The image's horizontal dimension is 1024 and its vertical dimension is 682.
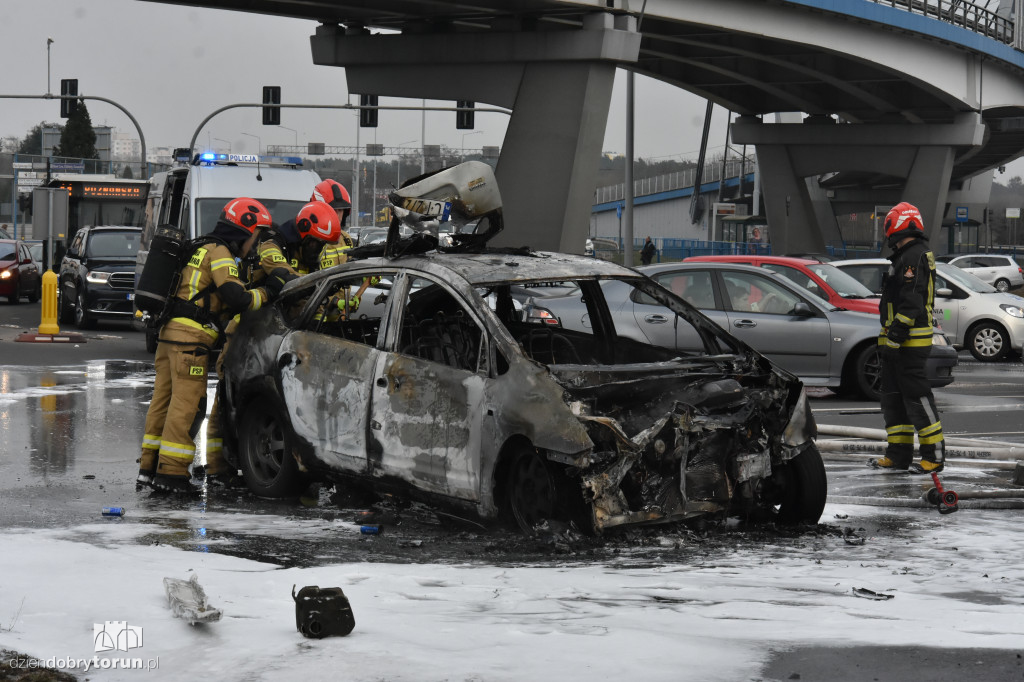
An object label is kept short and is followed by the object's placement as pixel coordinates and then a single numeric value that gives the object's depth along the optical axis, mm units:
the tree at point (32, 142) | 145750
